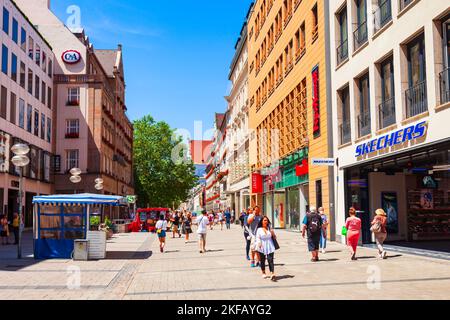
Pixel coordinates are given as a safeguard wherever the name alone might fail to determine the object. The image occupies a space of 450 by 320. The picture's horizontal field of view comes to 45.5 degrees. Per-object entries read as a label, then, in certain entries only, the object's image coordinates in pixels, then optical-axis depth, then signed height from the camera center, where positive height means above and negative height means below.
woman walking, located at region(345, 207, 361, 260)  16.78 -0.88
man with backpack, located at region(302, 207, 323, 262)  16.56 -0.82
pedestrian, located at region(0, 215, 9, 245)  26.69 -0.89
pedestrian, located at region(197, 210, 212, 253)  21.56 -0.92
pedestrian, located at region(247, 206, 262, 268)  15.72 -0.63
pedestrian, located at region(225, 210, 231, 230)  48.38 -1.15
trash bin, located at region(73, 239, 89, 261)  18.55 -1.45
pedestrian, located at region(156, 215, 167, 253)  22.44 -0.99
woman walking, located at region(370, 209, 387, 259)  17.11 -0.81
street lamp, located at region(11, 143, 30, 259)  19.23 +1.79
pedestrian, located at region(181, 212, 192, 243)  28.69 -0.99
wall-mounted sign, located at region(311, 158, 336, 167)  22.59 +1.82
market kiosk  18.98 -0.62
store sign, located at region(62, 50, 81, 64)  54.12 +15.13
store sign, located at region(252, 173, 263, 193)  45.35 +1.89
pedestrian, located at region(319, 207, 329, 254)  19.34 -1.12
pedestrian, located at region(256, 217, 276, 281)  12.66 -0.94
